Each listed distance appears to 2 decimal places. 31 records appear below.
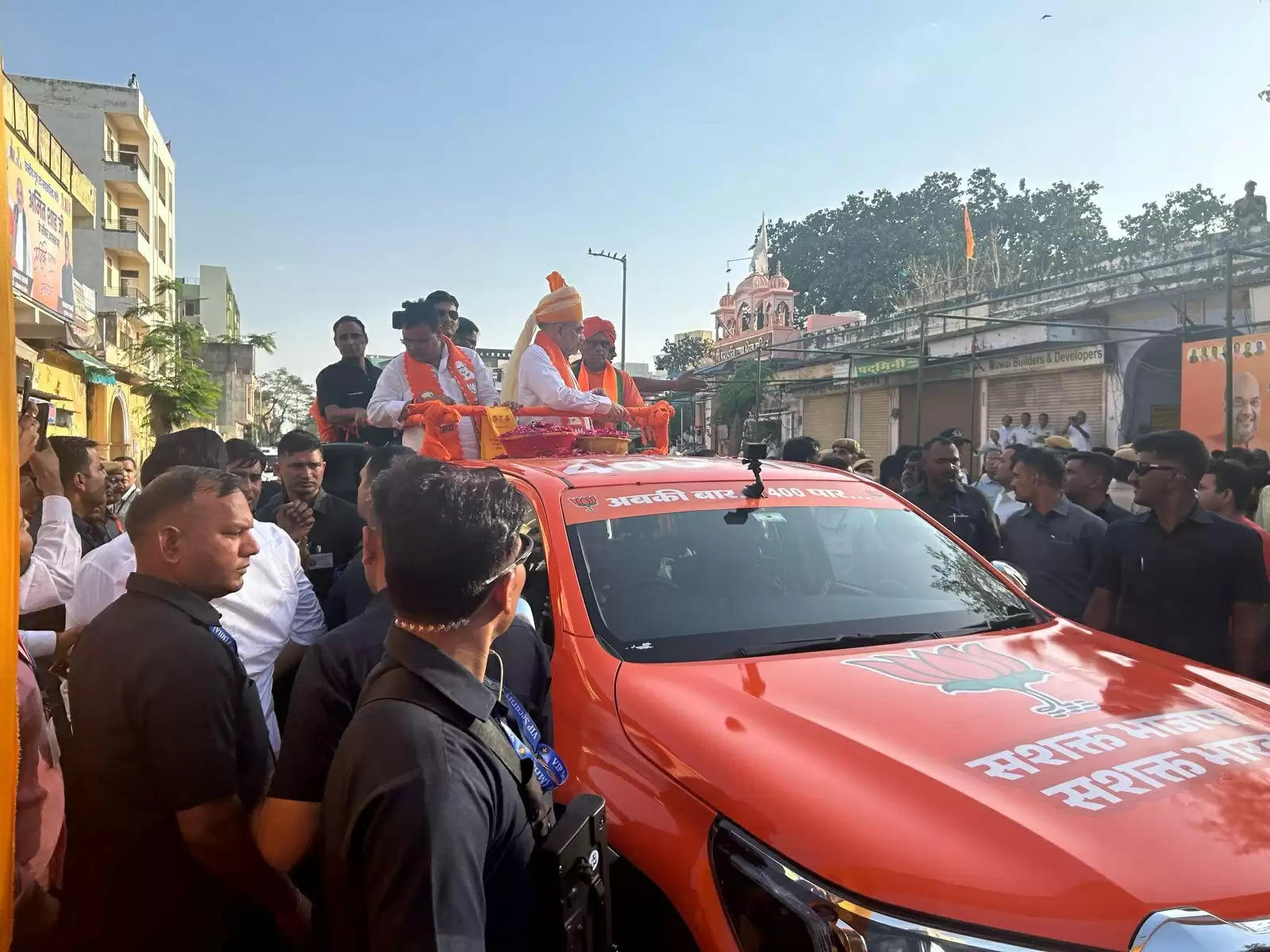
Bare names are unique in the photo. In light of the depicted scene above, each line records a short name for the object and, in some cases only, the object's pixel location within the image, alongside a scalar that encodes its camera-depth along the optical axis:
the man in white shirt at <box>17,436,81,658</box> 3.01
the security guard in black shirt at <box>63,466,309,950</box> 1.76
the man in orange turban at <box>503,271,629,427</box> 4.82
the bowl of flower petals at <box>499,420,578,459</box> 4.54
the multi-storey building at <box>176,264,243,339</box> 58.50
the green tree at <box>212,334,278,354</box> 33.12
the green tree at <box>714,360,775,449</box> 30.67
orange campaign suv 1.49
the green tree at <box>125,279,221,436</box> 26.25
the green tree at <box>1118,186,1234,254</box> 39.31
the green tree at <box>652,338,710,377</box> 48.03
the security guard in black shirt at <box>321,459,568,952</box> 1.16
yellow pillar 1.08
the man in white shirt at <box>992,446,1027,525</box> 6.27
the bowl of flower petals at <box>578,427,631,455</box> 4.64
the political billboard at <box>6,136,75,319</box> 15.80
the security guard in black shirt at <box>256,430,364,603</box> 4.24
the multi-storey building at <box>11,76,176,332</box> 32.22
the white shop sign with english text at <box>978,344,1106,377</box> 19.11
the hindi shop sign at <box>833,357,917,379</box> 23.70
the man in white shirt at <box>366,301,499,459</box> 5.29
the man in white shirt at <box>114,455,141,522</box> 6.27
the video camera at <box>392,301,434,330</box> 5.50
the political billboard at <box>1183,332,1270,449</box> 12.46
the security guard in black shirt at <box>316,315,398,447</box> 6.11
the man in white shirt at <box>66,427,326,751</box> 2.66
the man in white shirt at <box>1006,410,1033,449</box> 18.53
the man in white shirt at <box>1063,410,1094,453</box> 17.69
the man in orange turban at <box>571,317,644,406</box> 5.61
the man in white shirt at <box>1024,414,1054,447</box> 18.74
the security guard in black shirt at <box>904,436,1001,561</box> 5.17
